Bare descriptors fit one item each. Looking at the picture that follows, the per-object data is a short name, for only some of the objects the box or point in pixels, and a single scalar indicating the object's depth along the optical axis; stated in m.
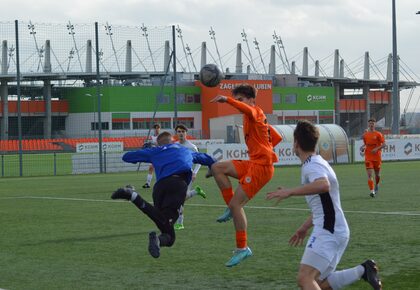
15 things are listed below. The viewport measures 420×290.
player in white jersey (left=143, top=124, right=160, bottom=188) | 26.47
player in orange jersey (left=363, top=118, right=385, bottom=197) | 24.03
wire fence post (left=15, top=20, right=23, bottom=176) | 40.79
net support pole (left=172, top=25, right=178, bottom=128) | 42.88
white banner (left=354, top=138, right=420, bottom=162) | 49.59
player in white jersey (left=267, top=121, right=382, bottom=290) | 7.06
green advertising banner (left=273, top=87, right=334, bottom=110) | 101.22
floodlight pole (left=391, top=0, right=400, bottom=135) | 51.28
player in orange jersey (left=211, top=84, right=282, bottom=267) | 10.90
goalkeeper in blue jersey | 11.46
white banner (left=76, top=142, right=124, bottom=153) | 48.59
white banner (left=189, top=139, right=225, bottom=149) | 56.28
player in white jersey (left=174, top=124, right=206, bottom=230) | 15.69
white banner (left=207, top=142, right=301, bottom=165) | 43.47
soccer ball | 13.32
